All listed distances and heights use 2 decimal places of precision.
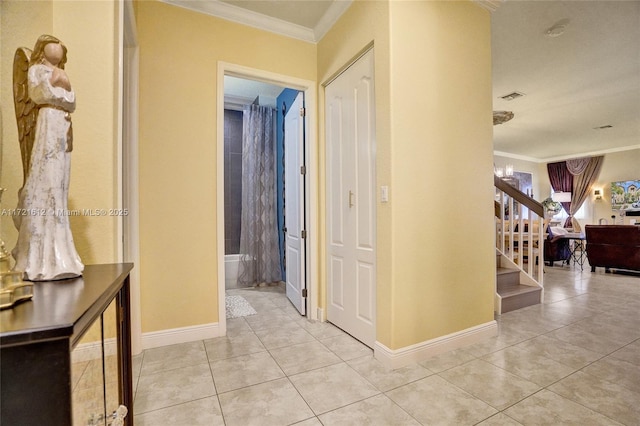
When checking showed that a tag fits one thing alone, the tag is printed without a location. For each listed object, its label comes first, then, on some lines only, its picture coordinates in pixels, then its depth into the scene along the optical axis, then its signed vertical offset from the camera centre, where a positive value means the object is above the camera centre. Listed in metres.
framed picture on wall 7.58 +0.45
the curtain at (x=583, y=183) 8.39 +0.83
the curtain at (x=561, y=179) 8.95 +1.02
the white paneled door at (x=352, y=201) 2.34 +0.11
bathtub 4.42 -0.83
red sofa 4.79 -0.57
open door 3.06 +0.11
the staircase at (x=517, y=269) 3.29 -0.69
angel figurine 0.82 +0.17
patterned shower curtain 4.39 +0.09
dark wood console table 0.46 -0.23
